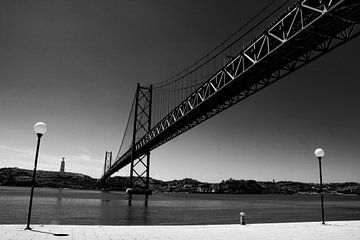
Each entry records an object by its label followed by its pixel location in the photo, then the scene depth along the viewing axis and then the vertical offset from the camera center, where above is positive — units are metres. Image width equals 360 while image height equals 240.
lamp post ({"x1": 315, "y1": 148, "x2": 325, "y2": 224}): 15.02 +1.70
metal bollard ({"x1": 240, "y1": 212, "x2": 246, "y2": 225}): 13.47 -1.30
